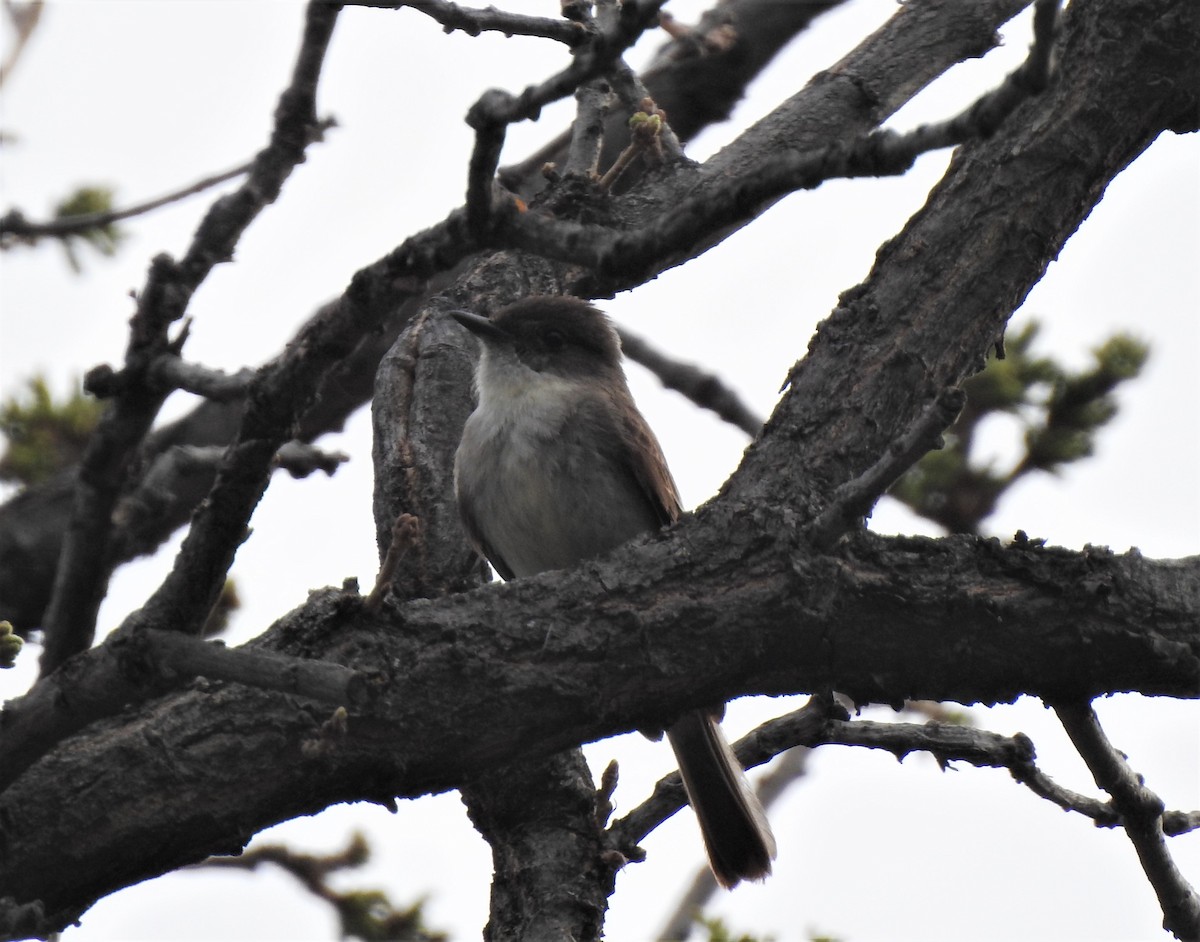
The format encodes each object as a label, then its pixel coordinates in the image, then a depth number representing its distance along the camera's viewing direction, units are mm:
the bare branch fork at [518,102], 5148
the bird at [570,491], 10992
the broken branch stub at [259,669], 5254
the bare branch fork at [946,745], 8117
